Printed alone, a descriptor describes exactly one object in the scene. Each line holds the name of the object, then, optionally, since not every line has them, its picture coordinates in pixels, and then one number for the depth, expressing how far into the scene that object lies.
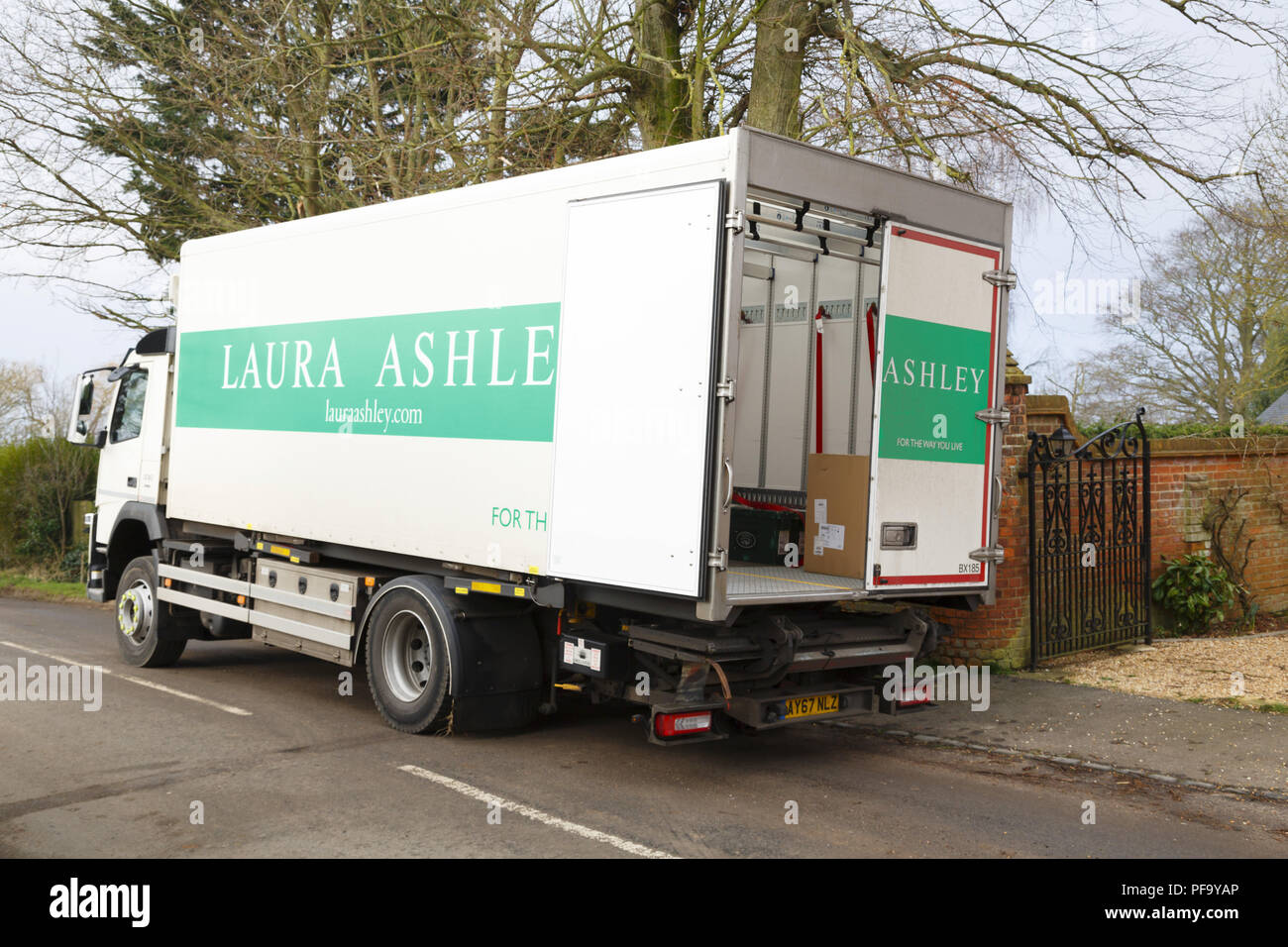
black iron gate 9.53
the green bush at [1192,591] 11.19
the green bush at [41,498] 20.22
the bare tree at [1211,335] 25.42
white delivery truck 5.78
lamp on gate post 9.64
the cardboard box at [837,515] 6.60
